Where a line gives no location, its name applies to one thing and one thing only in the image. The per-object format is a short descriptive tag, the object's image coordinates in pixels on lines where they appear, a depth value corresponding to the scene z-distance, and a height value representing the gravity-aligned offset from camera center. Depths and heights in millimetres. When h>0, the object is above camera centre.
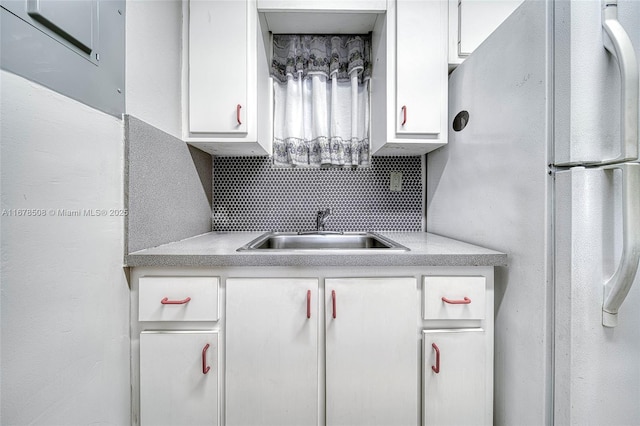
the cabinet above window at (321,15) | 1339 +1066
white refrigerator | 759 +0
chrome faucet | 1653 -43
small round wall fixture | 1275 +453
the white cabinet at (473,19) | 1332 +974
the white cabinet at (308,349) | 986 -520
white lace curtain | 1646 +707
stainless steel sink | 1636 -180
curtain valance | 1641 +971
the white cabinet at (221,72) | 1293 +686
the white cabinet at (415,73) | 1315 +701
